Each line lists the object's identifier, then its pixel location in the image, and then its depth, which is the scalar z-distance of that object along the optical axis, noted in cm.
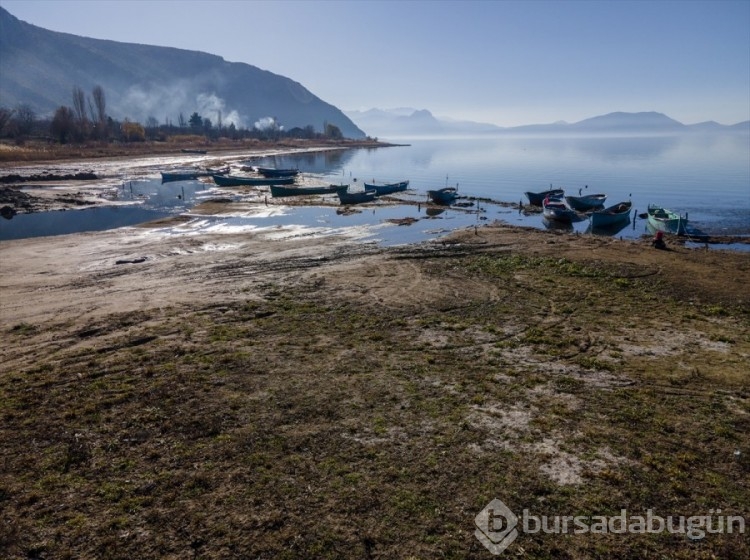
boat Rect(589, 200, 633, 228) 4475
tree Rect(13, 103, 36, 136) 12802
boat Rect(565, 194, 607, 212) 5550
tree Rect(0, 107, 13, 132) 11912
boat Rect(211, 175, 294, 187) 7256
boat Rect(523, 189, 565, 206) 5722
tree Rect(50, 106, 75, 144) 12938
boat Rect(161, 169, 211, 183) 7593
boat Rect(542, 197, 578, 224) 4709
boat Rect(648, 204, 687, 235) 3881
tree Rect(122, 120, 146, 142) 16062
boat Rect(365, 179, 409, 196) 6412
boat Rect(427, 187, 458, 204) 5781
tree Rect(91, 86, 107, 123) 17538
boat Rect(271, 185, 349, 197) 6191
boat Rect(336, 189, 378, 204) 5616
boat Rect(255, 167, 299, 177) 8188
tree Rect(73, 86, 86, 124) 17500
